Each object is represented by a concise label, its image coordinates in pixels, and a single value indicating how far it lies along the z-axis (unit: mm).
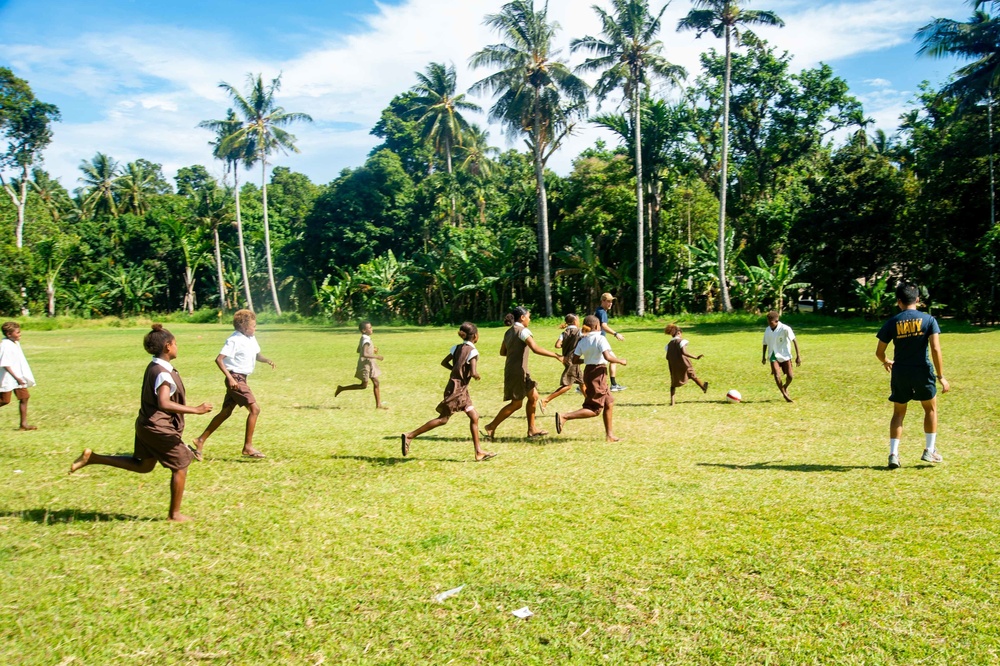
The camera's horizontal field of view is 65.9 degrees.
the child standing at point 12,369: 10914
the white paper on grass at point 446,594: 4957
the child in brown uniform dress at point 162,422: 6379
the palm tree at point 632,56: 34812
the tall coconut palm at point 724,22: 33469
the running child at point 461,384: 8648
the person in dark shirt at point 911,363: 7730
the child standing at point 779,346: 12562
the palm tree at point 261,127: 48625
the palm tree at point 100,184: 62156
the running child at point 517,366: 9531
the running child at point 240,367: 8984
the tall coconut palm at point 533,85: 36156
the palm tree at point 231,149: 47969
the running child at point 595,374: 9570
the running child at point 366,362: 12734
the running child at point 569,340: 11867
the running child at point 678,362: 12789
